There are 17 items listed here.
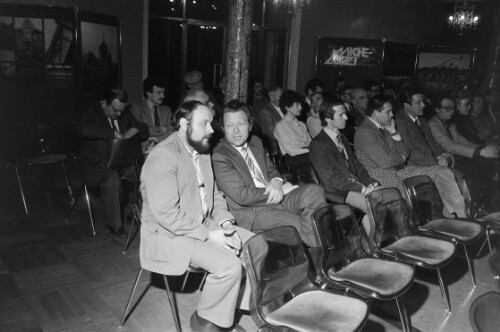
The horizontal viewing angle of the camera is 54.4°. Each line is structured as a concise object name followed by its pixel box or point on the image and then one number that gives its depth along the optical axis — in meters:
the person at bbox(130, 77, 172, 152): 5.70
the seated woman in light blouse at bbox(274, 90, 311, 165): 5.80
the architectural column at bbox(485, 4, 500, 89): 9.15
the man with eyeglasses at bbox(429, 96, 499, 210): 5.76
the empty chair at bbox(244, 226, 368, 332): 2.35
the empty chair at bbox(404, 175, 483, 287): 3.78
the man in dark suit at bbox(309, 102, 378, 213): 4.34
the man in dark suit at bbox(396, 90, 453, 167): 5.46
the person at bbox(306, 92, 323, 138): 6.16
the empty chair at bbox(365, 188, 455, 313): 3.24
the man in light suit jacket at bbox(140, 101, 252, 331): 2.86
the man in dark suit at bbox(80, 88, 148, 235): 4.71
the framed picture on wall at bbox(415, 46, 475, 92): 10.85
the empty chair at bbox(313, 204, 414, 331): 2.73
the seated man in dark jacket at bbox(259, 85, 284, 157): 5.93
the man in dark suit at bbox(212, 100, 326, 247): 3.53
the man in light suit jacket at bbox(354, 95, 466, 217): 4.77
